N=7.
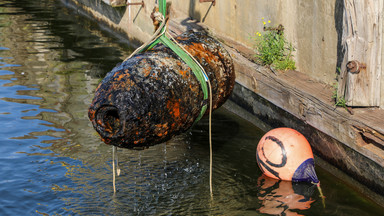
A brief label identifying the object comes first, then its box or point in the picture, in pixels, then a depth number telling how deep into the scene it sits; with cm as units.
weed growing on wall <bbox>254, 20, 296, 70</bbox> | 861
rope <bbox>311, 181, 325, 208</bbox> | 688
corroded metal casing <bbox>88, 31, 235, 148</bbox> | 581
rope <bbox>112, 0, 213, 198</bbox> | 653
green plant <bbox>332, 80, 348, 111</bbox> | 704
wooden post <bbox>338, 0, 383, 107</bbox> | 656
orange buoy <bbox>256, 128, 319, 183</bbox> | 704
